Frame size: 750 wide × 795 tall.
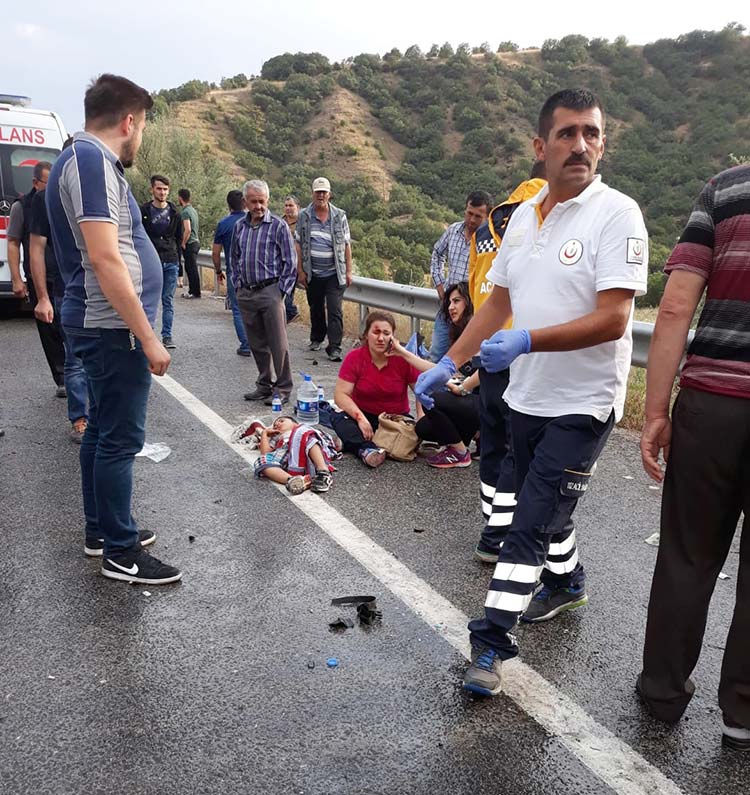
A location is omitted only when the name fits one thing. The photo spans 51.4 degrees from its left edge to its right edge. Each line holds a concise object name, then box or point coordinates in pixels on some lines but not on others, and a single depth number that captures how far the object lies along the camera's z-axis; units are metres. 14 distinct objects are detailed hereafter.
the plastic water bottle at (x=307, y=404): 6.29
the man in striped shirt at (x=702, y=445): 2.41
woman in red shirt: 5.73
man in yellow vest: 3.56
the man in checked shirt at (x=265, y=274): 7.37
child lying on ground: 4.92
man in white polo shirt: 2.65
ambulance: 11.27
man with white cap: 9.47
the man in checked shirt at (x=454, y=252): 6.47
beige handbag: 5.52
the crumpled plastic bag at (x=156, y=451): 5.41
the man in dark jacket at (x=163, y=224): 10.45
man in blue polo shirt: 3.19
